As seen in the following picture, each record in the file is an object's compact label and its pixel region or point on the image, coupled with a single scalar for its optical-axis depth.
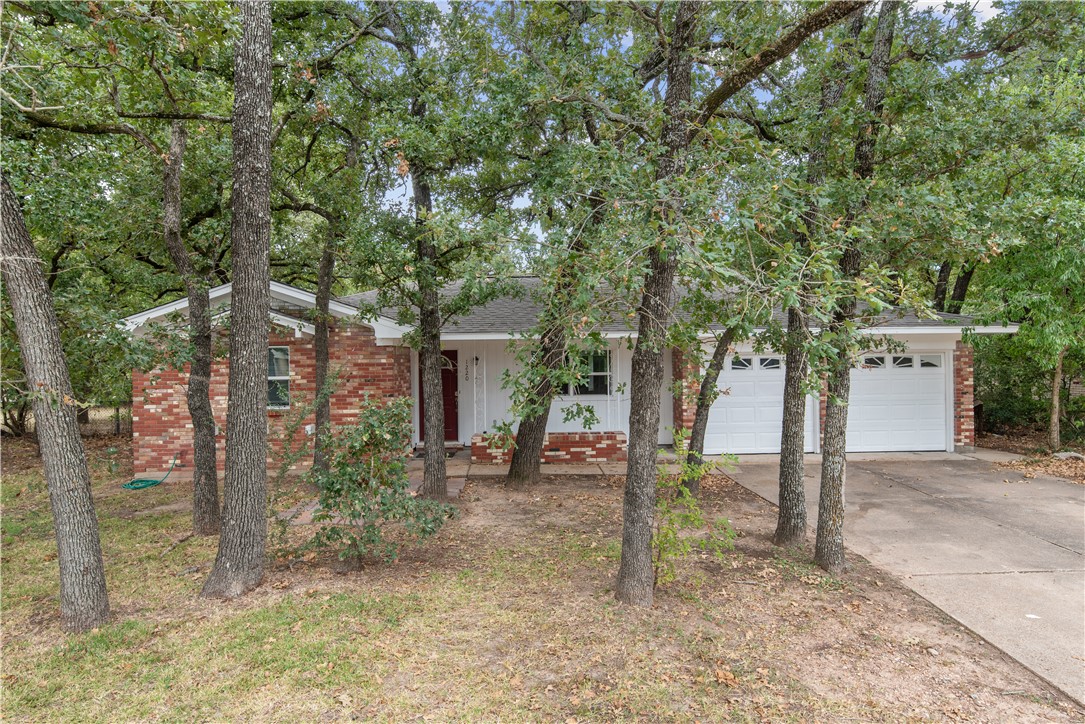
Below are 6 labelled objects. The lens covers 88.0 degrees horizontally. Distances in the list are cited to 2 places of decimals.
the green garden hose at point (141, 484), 8.98
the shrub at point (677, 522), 4.20
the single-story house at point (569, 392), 9.79
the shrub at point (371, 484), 4.80
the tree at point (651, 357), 4.31
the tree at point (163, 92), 4.34
